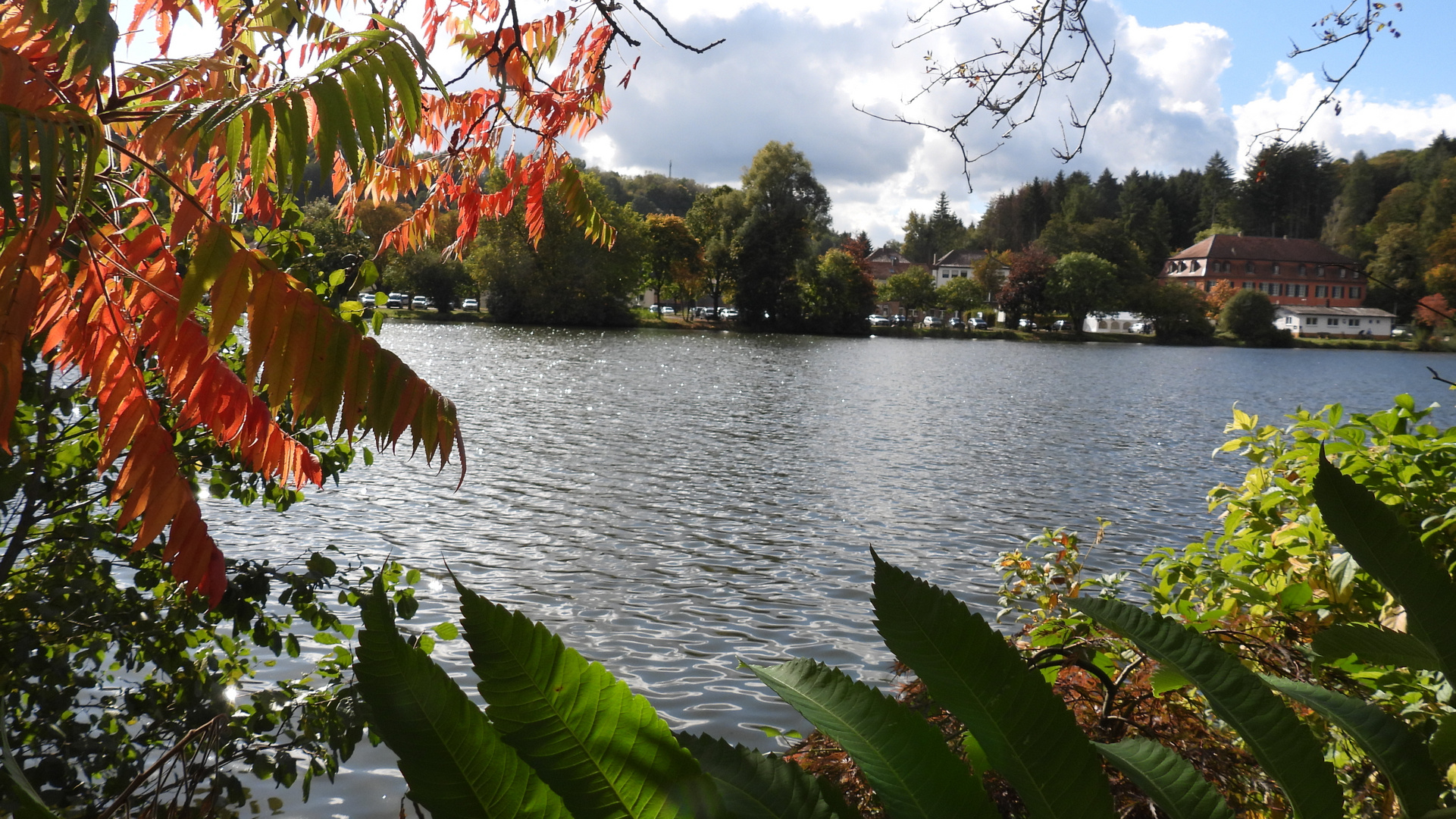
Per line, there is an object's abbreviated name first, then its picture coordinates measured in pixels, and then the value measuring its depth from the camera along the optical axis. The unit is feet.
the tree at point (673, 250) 265.54
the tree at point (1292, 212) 355.56
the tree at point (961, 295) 328.90
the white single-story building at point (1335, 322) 331.36
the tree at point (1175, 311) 291.17
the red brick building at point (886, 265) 435.04
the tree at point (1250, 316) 288.92
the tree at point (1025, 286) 303.48
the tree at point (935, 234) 507.71
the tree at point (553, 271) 212.64
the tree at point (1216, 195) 372.79
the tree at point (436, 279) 210.38
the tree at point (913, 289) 323.78
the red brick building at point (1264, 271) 339.16
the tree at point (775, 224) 247.29
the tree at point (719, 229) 254.88
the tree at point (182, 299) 6.46
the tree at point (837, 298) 262.06
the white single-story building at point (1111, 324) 317.22
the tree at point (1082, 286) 297.12
